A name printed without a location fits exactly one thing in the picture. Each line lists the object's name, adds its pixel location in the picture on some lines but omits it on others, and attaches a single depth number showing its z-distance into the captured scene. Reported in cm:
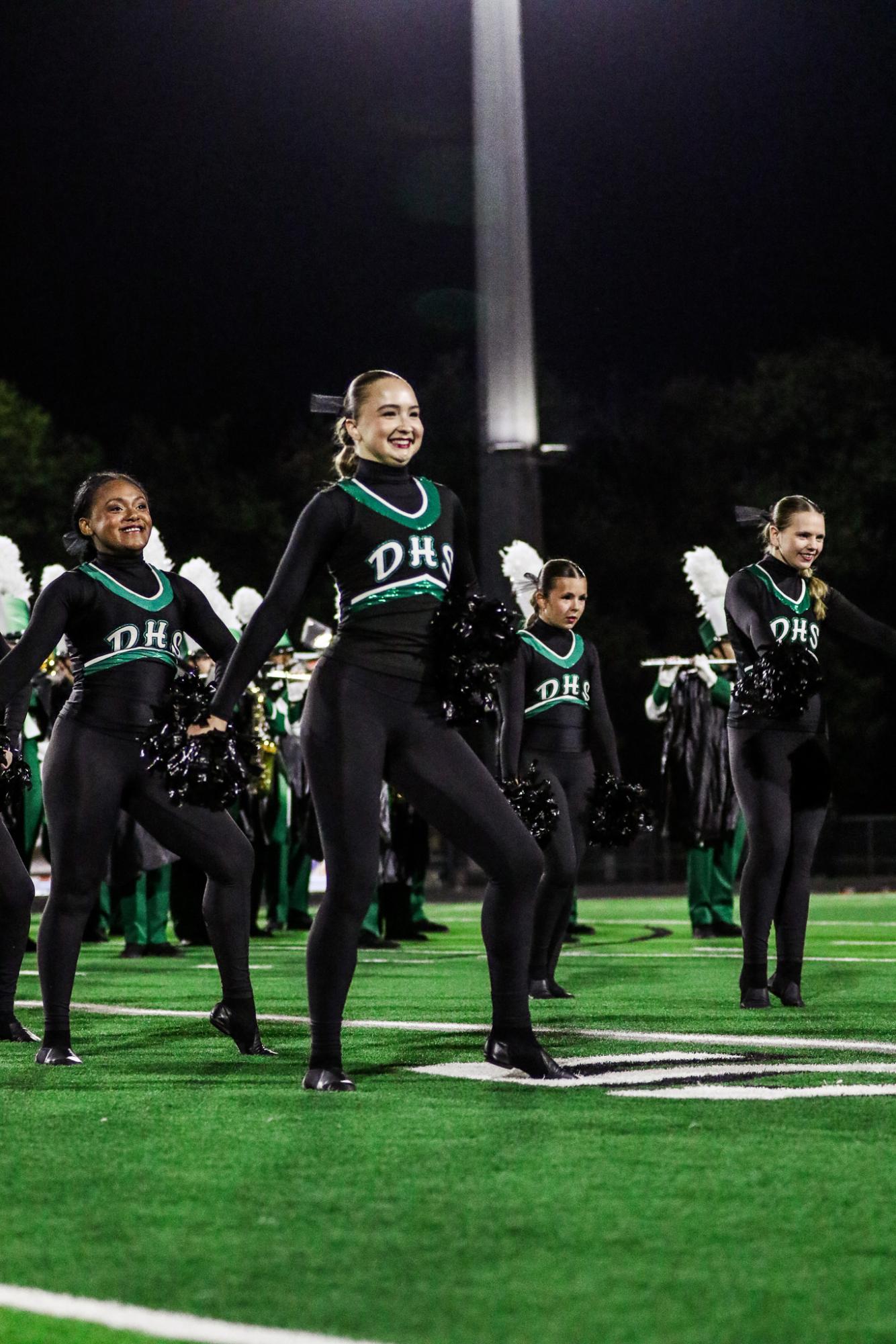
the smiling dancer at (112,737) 1285
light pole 3087
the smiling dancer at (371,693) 1107
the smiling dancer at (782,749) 1582
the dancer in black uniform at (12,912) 1474
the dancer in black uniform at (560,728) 1742
